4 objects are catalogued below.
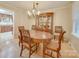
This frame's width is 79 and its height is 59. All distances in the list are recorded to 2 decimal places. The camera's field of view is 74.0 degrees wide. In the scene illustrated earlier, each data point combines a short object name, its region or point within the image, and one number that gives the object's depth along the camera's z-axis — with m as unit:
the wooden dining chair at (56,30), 2.77
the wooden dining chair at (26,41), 1.55
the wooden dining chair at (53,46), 1.41
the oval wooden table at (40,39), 1.47
